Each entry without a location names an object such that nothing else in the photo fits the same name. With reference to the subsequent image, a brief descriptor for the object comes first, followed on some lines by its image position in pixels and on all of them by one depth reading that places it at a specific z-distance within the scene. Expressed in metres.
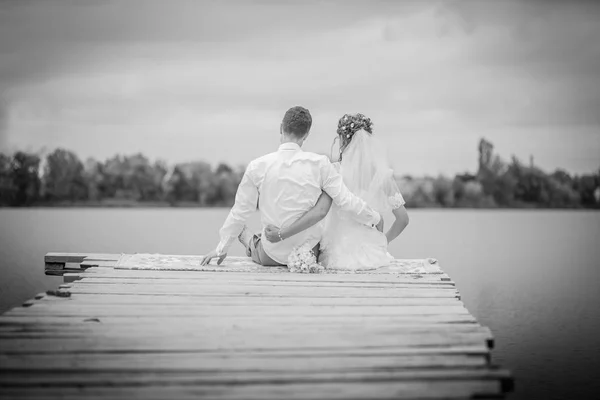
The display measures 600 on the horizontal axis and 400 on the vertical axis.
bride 7.58
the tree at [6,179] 54.72
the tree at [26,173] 54.36
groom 7.14
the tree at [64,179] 54.41
